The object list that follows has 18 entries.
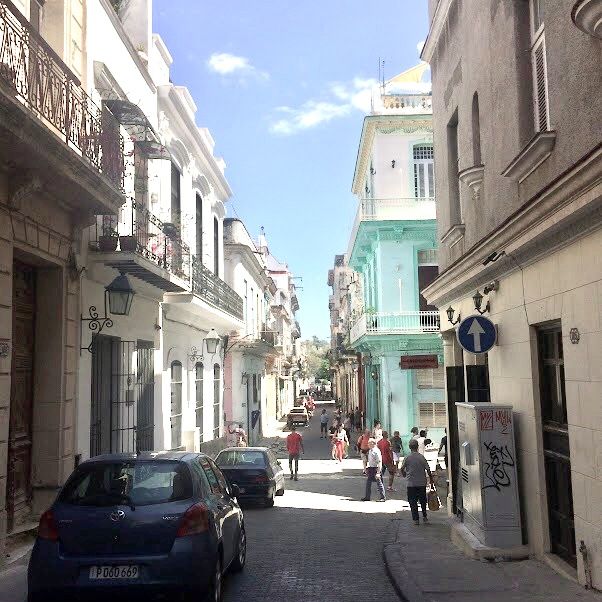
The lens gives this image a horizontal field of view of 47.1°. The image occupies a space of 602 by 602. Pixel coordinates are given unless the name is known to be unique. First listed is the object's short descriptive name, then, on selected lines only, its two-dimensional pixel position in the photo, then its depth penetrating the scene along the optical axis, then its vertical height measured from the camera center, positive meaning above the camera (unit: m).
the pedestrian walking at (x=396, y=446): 19.85 -1.68
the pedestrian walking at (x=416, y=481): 11.83 -1.58
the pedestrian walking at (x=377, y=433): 21.98 -1.42
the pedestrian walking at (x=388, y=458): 17.38 -1.76
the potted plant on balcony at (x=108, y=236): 10.95 +2.54
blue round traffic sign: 9.18 +0.68
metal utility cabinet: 8.30 -1.09
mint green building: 25.08 +4.77
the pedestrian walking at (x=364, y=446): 19.75 -1.62
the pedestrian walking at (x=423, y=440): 20.03 -1.58
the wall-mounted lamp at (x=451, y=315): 12.40 +1.29
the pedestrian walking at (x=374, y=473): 15.40 -1.88
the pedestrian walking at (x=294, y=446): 19.20 -1.54
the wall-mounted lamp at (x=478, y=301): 9.89 +1.21
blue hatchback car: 5.61 -1.18
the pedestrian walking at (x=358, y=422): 35.68 -1.75
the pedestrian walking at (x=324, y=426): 34.31 -1.80
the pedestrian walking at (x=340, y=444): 24.23 -1.91
